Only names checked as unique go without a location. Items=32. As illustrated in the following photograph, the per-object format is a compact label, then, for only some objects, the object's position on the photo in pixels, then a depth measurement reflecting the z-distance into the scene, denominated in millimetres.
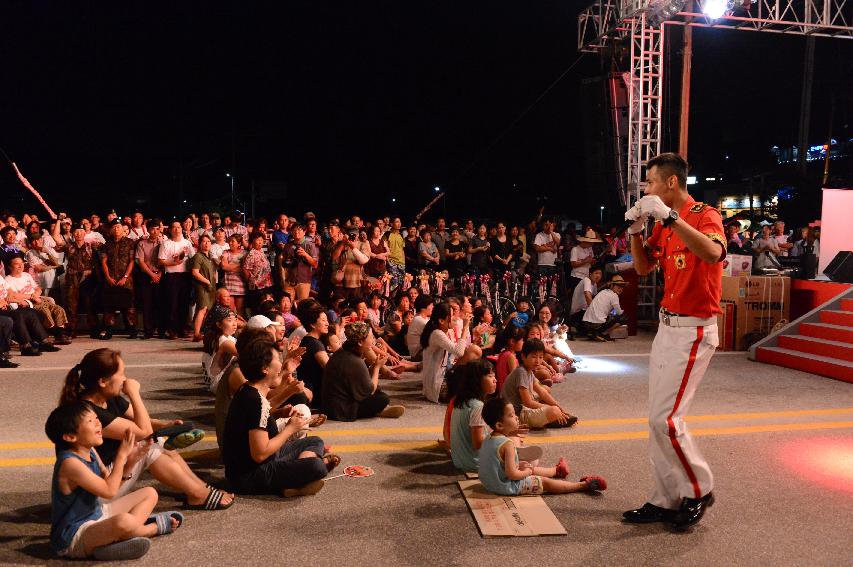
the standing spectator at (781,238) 16078
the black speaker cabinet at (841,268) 11466
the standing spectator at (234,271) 11695
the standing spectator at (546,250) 14227
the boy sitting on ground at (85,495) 3637
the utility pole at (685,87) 13523
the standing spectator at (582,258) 13906
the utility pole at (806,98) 20602
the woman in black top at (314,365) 7137
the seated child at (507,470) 4738
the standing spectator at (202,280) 11469
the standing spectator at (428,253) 13898
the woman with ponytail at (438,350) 7391
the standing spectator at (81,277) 11570
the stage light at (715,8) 13250
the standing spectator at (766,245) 15070
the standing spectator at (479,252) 13914
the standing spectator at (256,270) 11711
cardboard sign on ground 4199
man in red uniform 4191
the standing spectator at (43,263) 11234
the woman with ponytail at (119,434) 4238
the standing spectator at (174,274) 11625
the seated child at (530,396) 6379
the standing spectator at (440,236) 14391
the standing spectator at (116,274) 11453
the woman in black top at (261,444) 4566
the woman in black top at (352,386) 6715
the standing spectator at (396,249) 13305
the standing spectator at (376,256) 12359
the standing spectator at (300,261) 11898
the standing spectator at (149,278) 11625
